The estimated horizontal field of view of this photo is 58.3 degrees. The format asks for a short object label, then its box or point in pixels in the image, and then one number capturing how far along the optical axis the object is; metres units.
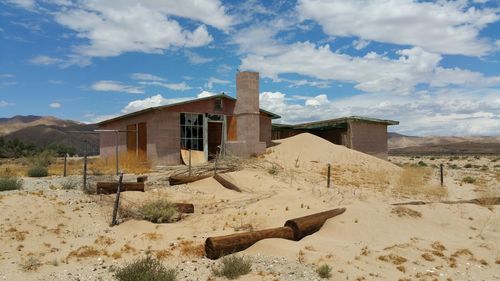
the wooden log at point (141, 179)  15.42
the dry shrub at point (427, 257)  9.05
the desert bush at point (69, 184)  14.99
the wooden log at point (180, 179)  16.44
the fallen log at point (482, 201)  14.61
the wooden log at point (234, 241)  8.59
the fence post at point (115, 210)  11.09
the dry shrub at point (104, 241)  9.77
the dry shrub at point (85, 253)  8.98
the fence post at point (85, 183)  14.21
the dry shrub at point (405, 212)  12.36
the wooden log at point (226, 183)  15.38
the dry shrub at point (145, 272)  7.15
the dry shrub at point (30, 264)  8.27
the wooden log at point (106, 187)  13.82
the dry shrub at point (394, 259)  8.73
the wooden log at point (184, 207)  12.32
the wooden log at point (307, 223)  9.95
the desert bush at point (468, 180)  21.91
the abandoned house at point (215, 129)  22.36
